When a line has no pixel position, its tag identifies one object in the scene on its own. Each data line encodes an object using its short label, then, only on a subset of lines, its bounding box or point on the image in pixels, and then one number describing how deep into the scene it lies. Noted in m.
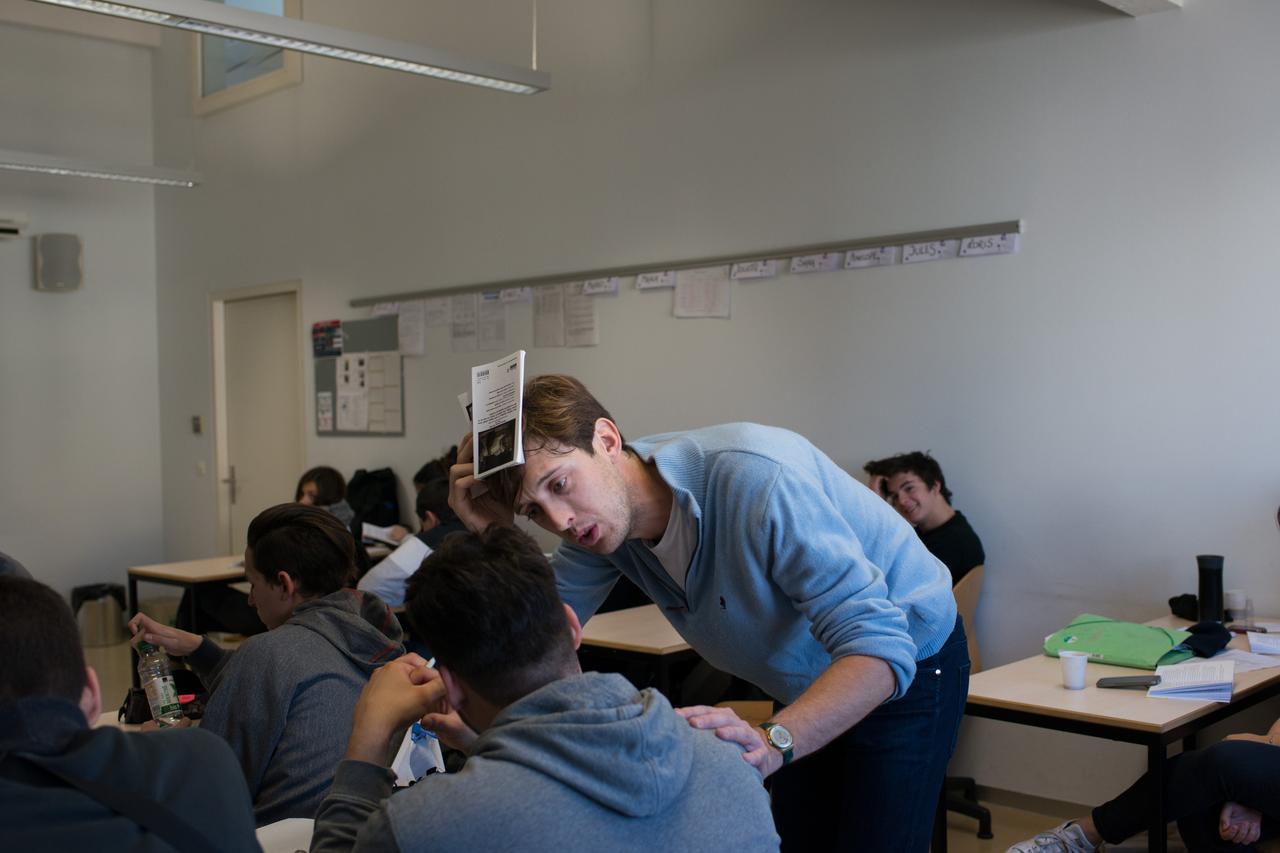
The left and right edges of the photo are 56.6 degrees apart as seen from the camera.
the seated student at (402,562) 4.16
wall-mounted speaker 7.75
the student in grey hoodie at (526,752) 1.11
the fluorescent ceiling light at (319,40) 4.02
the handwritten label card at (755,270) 4.77
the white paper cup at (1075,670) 2.92
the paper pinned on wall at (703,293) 4.95
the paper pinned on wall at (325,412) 6.99
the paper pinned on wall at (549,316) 5.66
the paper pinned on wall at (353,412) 6.73
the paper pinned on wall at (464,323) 6.07
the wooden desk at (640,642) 3.58
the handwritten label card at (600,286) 5.39
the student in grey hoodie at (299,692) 1.94
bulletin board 6.54
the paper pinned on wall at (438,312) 6.22
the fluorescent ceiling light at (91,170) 6.35
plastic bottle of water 2.24
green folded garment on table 3.18
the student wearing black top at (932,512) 4.09
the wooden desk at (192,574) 5.41
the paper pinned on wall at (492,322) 5.93
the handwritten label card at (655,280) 5.16
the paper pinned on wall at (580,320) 5.50
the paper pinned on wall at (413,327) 6.36
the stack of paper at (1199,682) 2.81
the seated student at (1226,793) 2.67
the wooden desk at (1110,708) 2.65
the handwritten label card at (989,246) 4.09
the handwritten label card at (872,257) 4.39
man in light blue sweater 1.58
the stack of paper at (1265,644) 3.23
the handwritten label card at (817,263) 4.55
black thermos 3.53
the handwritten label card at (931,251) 4.23
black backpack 6.40
